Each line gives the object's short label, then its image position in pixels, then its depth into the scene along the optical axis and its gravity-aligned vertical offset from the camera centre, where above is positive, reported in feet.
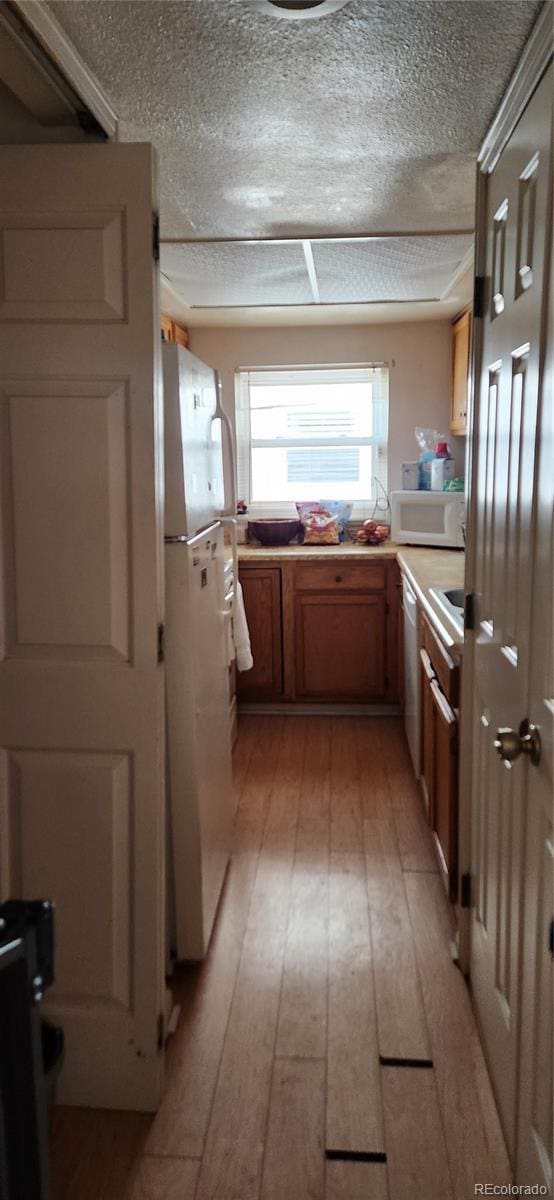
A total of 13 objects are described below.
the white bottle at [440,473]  15.28 +0.25
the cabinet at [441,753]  7.69 -2.76
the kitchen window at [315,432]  16.25 +1.08
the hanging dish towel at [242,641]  11.73 -2.19
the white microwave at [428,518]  14.44 -0.57
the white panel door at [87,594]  5.41 -0.74
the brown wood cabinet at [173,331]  14.10 +2.84
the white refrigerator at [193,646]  6.97 -1.46
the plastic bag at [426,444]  15.75 +0.82
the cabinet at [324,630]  14.42 -2.52
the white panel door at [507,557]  4.75 -0.47
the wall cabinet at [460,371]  14.17 +2.05
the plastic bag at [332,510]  16.01 -0.45
